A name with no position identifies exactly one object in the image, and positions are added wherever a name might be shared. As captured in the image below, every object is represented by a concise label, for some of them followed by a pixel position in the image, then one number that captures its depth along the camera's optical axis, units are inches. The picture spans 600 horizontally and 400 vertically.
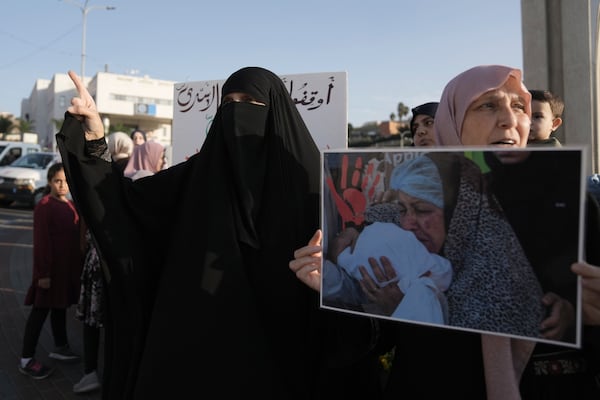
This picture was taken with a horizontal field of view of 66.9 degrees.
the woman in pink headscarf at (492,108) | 45.4
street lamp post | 930.6
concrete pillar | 198.1
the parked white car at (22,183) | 491.5
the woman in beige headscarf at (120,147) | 158.6
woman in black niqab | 59.6
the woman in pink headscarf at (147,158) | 171.6
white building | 1526.8
